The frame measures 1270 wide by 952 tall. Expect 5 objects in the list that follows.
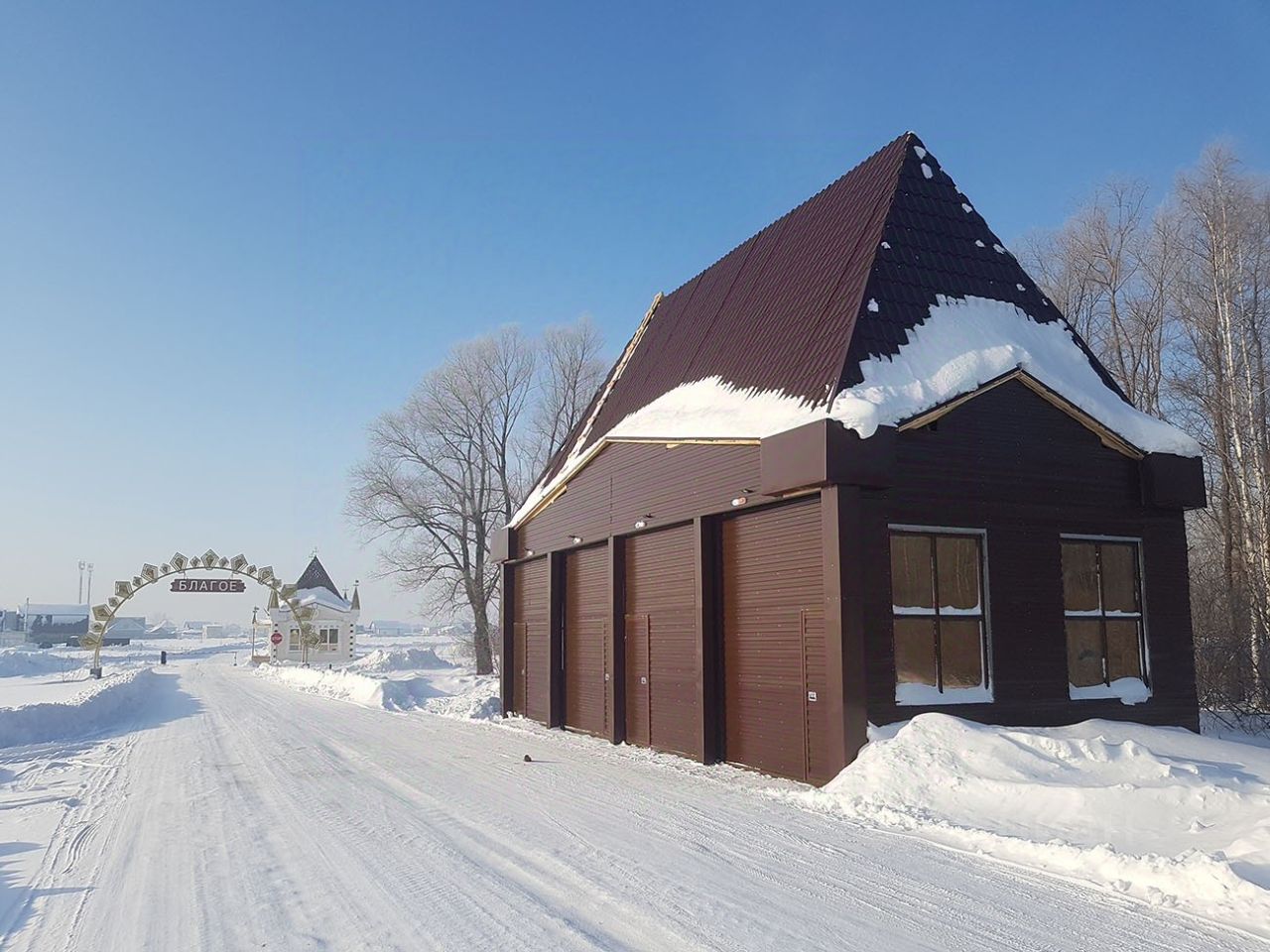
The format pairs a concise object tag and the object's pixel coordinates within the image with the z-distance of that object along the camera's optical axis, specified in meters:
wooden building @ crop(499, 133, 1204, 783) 12.34
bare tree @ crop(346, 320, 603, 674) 44.19
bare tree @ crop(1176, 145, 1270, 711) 22.47
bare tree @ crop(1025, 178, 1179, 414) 29.09
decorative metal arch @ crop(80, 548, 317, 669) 47.62
